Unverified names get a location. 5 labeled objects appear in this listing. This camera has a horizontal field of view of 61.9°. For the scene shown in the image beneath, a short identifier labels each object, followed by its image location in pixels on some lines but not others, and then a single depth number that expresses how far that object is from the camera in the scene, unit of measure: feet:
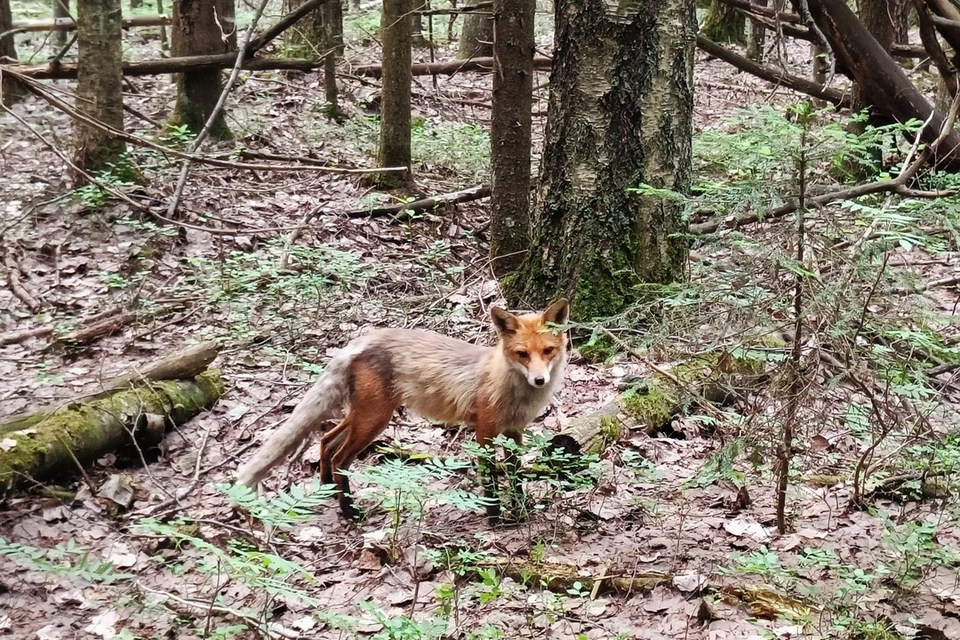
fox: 17.89
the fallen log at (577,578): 14.79
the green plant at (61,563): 12.60
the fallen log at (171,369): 21.06
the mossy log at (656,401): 15.58
